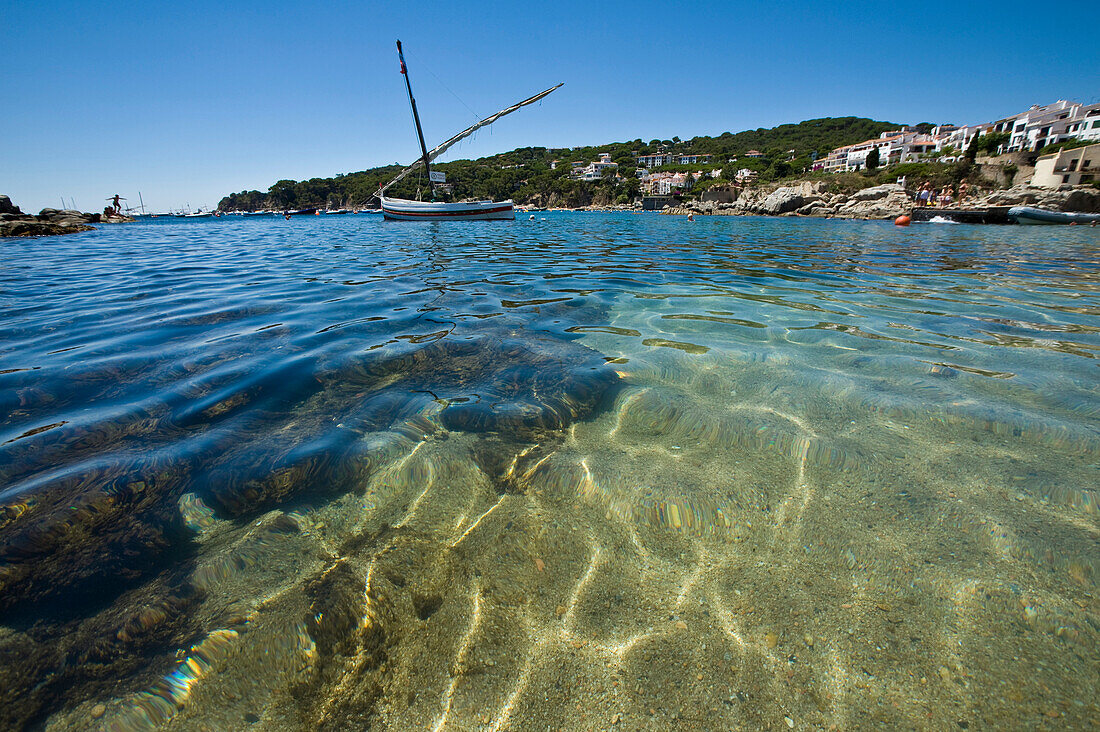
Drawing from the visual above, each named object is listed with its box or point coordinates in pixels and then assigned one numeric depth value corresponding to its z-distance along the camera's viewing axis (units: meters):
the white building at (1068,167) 39.25
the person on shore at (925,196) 42.67
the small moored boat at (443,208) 30.88
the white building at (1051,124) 65.40
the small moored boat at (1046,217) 28.59
